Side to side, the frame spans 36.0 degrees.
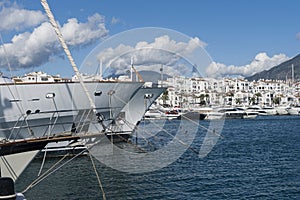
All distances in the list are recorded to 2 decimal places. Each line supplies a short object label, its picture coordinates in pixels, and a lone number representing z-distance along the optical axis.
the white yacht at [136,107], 47.94
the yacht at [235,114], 147.45
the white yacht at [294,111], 164.38
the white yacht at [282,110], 170.75
